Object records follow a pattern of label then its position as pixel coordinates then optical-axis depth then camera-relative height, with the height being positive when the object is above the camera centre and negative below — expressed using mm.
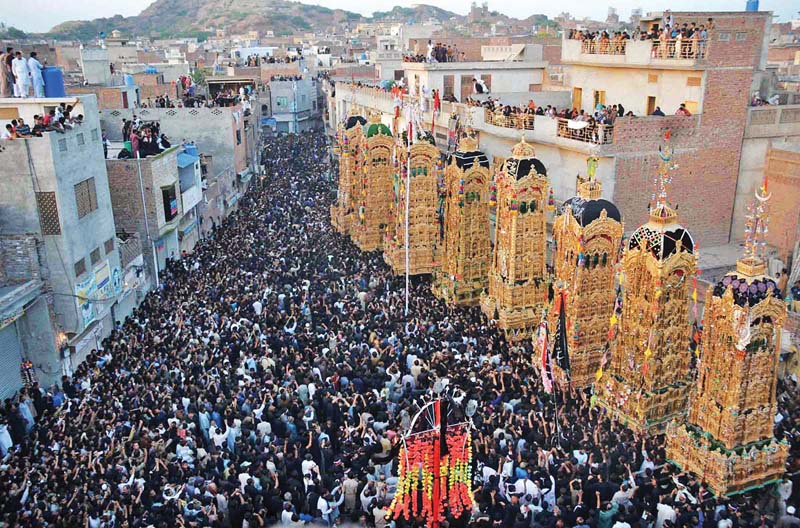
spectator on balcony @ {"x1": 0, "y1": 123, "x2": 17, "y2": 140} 16172 -2001
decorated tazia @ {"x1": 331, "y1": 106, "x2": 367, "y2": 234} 27750 -4879
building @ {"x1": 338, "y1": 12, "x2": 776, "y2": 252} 19453 -2457
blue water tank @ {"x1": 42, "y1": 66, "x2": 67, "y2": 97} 18984 -1063
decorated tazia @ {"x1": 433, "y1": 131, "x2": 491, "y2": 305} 20031 -5126
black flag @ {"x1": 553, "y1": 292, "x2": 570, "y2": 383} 15125 -6194
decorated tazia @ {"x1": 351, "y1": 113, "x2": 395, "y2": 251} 25594 -5145
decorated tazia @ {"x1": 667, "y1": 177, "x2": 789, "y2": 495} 11047 -5226
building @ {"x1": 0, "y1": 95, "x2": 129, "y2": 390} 15820 -4582
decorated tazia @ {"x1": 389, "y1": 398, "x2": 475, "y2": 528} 10039 -5843
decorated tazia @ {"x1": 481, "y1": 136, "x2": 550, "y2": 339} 17516 -5023
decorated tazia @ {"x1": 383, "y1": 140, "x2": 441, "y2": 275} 21875 -5113
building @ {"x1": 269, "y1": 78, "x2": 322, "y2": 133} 62219 -5551
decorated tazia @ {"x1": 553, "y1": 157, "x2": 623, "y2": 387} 14711 -4705
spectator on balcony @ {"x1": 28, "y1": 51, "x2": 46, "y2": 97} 18744 -971
